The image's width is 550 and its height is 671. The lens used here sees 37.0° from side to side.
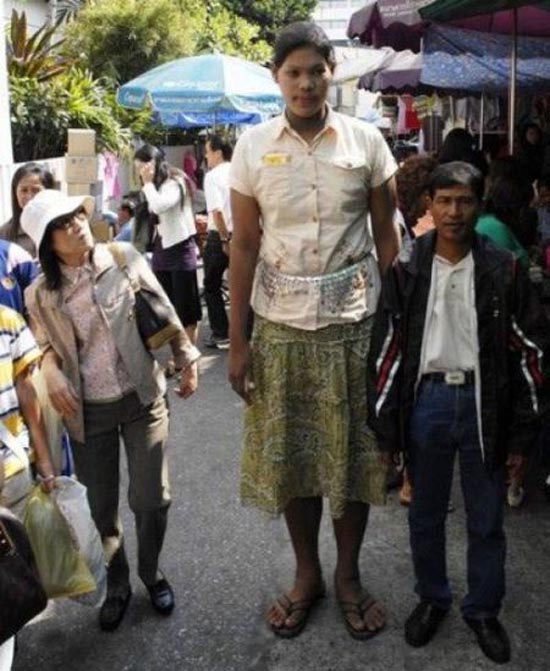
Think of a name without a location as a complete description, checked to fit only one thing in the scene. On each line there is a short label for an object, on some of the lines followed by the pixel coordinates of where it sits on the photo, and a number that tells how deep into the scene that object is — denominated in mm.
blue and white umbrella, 8695
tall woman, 2764
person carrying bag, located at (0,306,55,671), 2100
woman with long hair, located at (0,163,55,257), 4258
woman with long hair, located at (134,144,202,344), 6375
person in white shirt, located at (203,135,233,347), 6957
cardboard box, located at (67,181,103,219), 7435
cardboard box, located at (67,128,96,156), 7250
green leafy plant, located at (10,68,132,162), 9688
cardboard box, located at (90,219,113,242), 5065
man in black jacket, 2658
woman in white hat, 2938
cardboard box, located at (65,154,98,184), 7371
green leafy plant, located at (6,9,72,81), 10359
